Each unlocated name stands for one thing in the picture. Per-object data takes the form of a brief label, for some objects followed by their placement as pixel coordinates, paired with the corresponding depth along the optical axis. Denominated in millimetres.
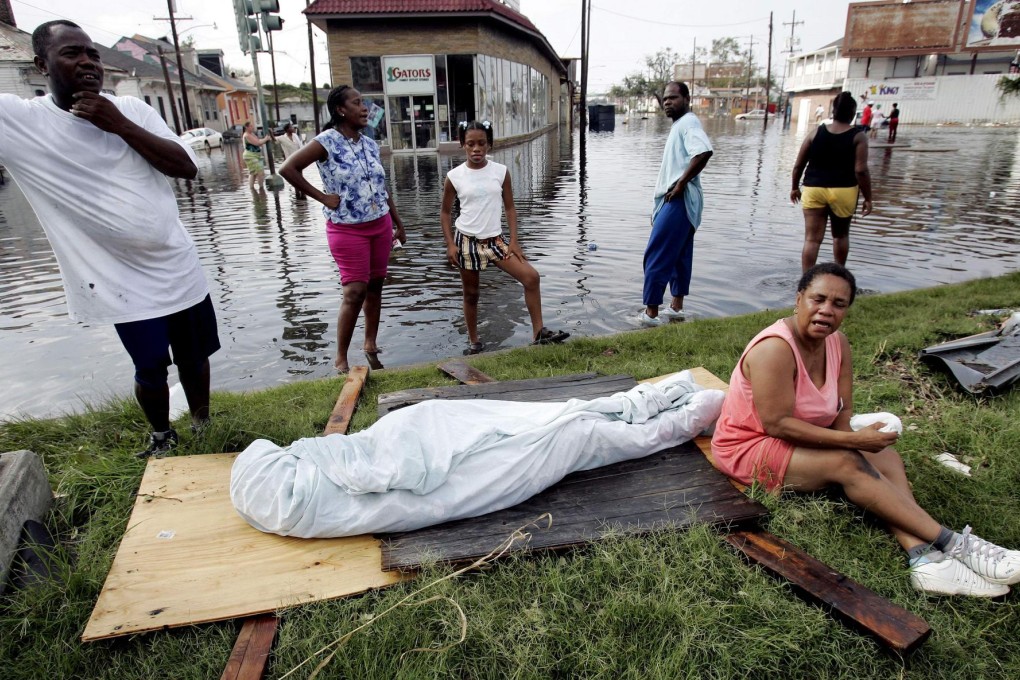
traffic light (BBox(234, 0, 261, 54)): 13578
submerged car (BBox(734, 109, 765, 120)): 61625
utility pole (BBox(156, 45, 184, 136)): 32531
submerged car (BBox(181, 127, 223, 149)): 32075
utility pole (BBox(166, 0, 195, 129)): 28903
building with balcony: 48531
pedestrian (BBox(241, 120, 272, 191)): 16234
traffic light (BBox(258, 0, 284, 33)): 13334
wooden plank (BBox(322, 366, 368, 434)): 3848
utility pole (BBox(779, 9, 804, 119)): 81688
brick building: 23688
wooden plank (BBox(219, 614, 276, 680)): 2146
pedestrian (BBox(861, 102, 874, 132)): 27770
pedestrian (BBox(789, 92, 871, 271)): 6082
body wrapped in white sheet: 2748
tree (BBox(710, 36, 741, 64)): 106375
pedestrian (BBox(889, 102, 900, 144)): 26469
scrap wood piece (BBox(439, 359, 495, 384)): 4613
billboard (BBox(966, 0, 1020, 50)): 41344
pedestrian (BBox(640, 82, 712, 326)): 5668
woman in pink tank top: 2520
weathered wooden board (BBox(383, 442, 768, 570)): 2691
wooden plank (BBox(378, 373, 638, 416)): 4039
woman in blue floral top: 4848
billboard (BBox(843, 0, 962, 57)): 42531
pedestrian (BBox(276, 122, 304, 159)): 15924
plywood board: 2406
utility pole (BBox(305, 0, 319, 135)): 22859
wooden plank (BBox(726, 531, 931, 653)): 2178
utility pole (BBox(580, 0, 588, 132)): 25031
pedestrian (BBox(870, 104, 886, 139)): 33500
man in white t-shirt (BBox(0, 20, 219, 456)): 2840
